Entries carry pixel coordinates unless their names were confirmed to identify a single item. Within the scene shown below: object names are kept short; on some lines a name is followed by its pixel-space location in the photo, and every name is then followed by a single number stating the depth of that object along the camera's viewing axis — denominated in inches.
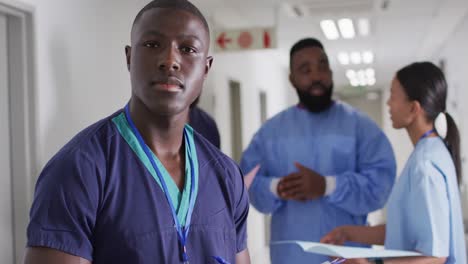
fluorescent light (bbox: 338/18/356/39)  200.3
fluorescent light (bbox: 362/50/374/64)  285.6
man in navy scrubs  30.8
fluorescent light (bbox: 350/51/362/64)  282.6
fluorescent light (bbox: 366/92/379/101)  516.9
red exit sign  153.6
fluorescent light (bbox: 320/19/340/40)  201.9
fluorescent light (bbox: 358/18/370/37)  198.8
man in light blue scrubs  82.8
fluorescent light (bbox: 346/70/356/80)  355.7
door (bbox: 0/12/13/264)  72.1
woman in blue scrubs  54.5
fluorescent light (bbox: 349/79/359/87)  409.3
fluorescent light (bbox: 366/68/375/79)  357.3
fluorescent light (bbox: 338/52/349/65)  284.6
